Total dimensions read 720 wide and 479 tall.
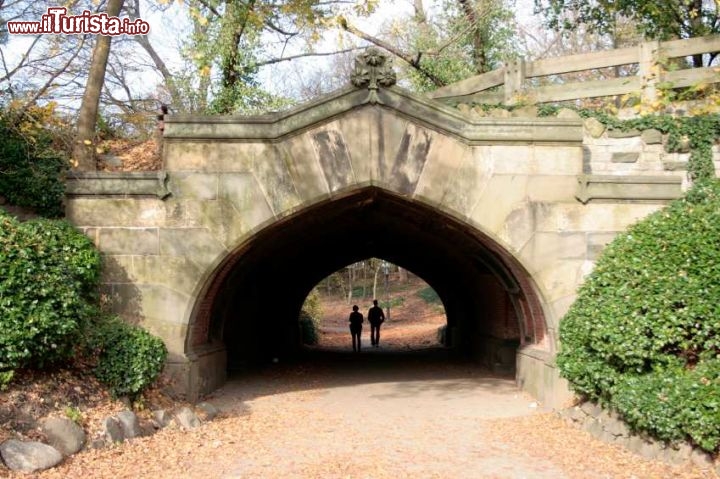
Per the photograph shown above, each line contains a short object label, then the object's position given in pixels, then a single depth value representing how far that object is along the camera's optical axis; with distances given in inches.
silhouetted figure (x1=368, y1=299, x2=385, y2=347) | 890.1
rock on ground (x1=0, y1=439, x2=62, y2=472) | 237.9
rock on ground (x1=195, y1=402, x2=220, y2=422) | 349.5
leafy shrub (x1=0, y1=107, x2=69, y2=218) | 373.1
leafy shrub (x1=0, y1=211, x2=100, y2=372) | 270.1
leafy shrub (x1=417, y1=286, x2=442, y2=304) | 1486.2
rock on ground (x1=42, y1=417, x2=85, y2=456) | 261.6
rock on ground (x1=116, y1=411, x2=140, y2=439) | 293.7
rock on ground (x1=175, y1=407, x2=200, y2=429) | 329.4
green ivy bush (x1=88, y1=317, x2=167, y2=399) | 320.8
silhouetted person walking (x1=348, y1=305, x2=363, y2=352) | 821.2
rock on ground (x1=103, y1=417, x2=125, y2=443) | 282.5
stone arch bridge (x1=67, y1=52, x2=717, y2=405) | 367.2
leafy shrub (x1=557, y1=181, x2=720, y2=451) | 262.4
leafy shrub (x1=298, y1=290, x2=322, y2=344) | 927.0
